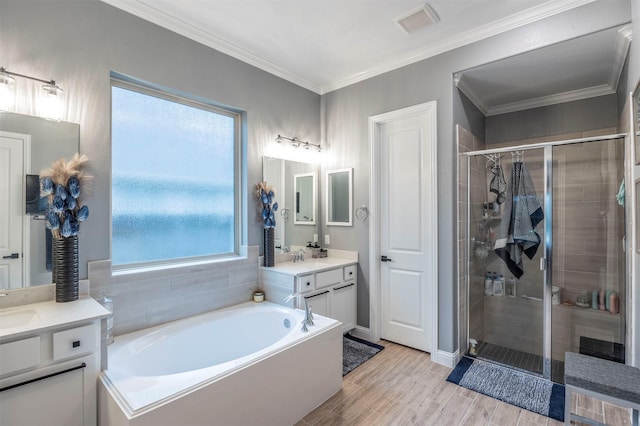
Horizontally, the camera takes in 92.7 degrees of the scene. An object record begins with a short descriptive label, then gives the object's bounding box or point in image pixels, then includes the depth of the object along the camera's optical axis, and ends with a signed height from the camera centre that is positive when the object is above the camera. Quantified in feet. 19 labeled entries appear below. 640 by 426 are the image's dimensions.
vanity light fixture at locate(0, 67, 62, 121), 5.77 +2.38
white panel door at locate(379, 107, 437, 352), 9.78 -0.53
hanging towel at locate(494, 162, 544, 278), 9.09 -0.24
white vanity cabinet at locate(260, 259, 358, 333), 9.36 -2.33
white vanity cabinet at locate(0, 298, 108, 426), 4.59 -2.49
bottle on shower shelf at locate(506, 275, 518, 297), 10.02 -2.43
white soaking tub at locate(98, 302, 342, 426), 4.94 -3.14
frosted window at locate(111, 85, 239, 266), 7.75 +0.99
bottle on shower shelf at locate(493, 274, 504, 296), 10.28 -2.46
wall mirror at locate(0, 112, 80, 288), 5.87 +0.55
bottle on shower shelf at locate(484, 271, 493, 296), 10.41 -2.50
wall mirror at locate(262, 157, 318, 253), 10.78 +0.52
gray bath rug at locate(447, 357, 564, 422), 7.16 -4.52
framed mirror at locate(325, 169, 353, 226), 11.55 +0.64
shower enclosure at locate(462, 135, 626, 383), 8.39 -1.20
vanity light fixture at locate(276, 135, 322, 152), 10.82 +2.66
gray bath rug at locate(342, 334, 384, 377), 9.11 -4.50
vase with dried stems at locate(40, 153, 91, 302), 6.01 -0.09
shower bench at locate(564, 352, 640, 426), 5.10 -2.95
